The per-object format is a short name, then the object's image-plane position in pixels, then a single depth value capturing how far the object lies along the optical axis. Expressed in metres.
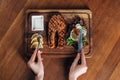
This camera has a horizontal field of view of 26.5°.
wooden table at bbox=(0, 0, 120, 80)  1.24
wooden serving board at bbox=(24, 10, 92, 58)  1.23
